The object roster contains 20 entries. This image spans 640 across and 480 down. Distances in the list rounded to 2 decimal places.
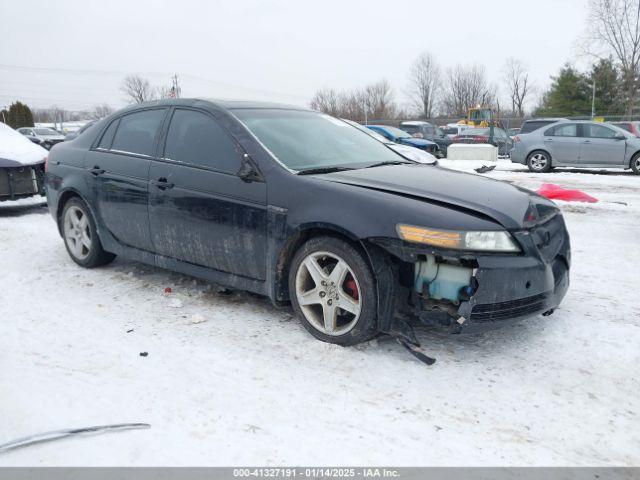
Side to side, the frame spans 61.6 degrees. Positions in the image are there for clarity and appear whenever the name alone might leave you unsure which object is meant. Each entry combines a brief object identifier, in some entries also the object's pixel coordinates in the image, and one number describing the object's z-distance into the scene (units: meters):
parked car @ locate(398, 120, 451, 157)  25.95
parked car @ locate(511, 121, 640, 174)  14.54
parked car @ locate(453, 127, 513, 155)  23.72
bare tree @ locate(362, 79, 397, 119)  65.06
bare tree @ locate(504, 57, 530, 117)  78.71
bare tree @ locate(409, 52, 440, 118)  80.50
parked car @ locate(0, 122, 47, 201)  7.98
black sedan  3.01
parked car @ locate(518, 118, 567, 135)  17.22
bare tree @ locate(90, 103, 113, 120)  70.19
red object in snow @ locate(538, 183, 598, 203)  9.16
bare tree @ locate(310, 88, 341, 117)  66.21
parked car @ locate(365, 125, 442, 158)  16.56
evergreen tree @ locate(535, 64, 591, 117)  45.84
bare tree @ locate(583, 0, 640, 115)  38.91
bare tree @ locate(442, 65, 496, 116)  78.06
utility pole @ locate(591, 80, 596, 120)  43.01
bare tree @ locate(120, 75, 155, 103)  63.00
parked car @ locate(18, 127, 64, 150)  24.33
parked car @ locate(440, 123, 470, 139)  36.23
